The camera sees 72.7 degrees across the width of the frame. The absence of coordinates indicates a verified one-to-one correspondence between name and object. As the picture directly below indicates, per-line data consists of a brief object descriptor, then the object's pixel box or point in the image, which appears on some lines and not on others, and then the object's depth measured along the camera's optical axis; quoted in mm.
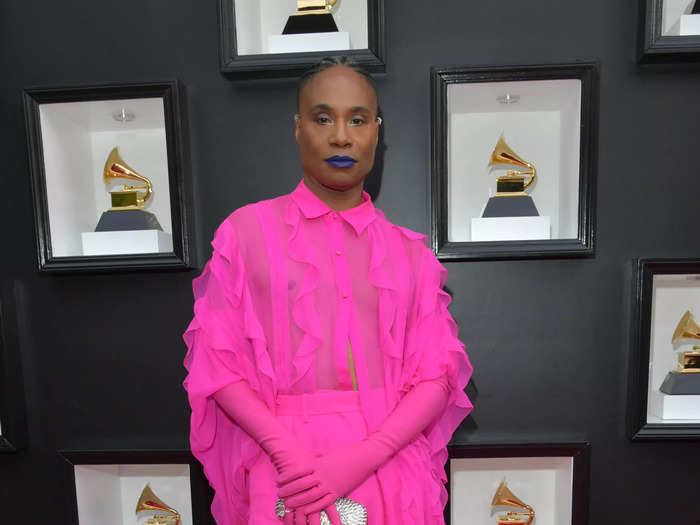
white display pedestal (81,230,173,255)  1304
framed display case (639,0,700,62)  1228
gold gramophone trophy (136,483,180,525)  1442
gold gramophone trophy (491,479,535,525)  1401
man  895
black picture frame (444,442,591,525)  1306
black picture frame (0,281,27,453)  1352
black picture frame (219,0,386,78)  1237
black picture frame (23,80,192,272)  1259
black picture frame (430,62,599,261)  1233
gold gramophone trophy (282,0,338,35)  1268
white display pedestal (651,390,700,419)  1304
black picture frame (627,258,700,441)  1266
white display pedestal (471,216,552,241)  1283
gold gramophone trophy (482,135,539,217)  1304
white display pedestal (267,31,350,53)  1251
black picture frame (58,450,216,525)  1339
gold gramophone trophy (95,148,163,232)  1324
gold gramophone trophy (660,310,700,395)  1305
